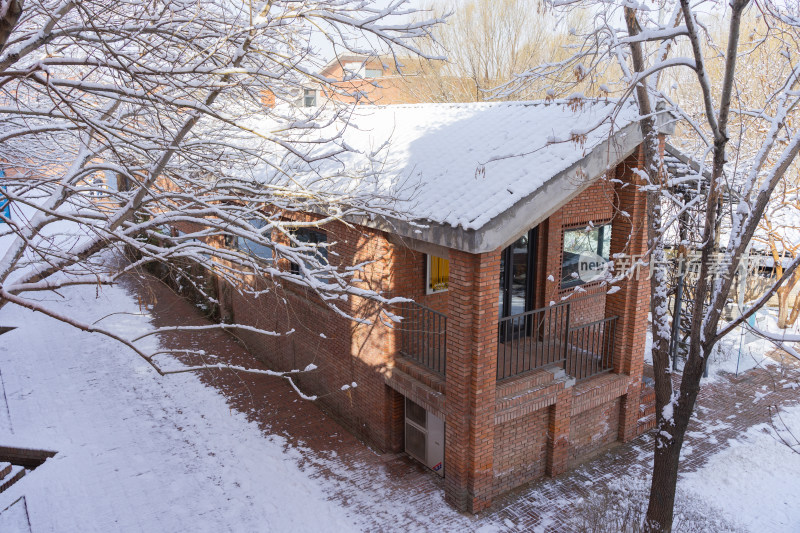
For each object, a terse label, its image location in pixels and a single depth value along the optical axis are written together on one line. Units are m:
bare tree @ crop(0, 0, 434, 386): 4.27
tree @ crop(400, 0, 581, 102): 25.11
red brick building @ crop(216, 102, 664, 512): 6.83
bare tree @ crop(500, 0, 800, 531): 4.97
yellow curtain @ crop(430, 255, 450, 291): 9.29
